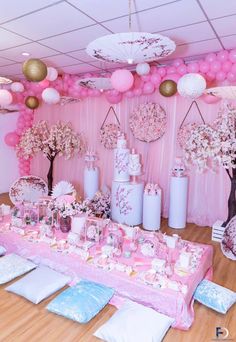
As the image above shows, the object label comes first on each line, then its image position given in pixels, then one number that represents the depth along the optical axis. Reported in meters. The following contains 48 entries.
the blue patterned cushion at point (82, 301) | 2.01
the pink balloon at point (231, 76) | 3.45
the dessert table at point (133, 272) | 2.01
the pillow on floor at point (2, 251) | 2.84
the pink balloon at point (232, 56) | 3.37
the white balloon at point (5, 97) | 3.85
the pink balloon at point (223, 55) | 3.44
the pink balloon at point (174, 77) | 3.80
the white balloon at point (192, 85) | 2.82
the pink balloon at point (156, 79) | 4.02
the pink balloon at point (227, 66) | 3.45
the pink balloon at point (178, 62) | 3.81
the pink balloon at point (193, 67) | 3.66
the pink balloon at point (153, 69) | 4.05
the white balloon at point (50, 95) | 3.85
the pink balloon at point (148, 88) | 4.11
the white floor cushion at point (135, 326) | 1.79
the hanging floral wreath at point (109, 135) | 4.91
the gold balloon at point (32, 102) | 5.02
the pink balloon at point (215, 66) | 3.52
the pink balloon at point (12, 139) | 5.75
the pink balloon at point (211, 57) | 3.54
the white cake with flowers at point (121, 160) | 4.20
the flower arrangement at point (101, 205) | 4.34
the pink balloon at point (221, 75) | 3.53
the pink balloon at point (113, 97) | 4.52
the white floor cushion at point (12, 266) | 2.49
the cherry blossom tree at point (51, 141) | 4.82
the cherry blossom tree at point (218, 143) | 3.34
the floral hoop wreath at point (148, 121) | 4.45
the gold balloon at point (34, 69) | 2.63
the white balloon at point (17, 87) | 4.39
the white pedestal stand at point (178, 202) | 4.04
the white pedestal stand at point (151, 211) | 4.01
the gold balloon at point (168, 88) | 3.65
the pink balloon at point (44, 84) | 4.45
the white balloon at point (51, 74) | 3.66
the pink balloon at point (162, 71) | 3.96
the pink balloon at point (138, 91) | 4.30
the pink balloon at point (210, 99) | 3.83
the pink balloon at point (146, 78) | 4.12
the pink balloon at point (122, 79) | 2.90
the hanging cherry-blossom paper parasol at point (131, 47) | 1.85
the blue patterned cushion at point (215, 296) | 2.19
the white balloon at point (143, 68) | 3.37
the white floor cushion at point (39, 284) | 2.26
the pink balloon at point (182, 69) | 3.76
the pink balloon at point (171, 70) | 3.85
